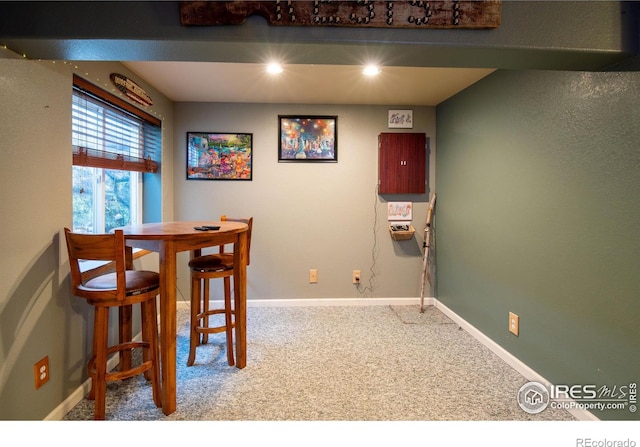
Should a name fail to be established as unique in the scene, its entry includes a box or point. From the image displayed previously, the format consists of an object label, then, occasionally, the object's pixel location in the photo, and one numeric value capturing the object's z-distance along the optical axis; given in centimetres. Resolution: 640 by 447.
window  198
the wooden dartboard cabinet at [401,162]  335
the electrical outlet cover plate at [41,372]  150
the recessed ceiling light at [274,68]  231
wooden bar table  161
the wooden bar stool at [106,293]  147
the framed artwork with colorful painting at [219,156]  327
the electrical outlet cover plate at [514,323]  216
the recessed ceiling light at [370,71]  234
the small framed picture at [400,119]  336
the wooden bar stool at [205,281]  217
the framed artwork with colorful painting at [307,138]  331
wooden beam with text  129
